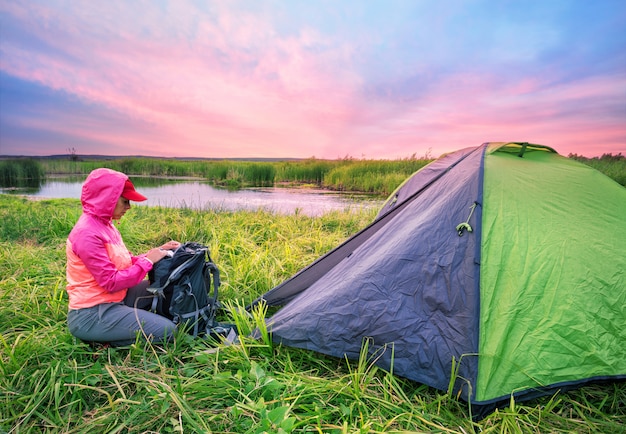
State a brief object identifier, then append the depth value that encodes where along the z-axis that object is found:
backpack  2.30
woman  1.95
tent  1.75
